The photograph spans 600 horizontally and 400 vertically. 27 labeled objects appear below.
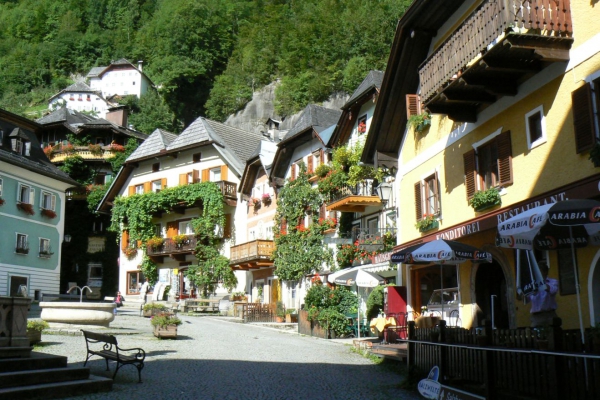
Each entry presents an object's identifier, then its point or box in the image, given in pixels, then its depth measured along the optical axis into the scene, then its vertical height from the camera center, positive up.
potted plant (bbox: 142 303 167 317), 26.61 +0.25
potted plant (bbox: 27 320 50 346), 17.98 -0.35
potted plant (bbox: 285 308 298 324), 33.19 -0.13
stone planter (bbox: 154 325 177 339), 20.88 -0.48
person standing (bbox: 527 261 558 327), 12.44 +0.10
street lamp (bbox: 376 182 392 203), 23.75 +4.06
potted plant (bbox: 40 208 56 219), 41.06 +6.00
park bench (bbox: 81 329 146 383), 13.15 -0.75
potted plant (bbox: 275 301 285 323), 33.66 +0.06
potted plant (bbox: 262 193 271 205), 39.94 +6.49
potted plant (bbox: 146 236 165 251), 45.19 +4.63
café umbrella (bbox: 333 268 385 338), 22.36 +1.08
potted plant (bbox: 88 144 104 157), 54.12 +12.70
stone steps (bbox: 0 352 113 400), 11.26 -1.06
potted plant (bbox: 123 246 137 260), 47.44 +4.23
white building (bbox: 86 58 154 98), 101.38 +34.04
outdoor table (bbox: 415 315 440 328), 16.77 -0.23
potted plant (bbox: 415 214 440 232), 19.31 +2.44
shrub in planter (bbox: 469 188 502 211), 15.95 +2.55
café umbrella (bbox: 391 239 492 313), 14.98 +1.25
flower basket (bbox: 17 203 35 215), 39.06 +6.03
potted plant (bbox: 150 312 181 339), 20.84 -0.33
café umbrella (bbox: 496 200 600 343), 10.37 +1.33
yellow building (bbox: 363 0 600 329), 13.23 +4.16
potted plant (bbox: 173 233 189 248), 44.12 +4.64
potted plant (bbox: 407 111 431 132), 19.98 +5.41
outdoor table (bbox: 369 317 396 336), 19.77 -0.31
